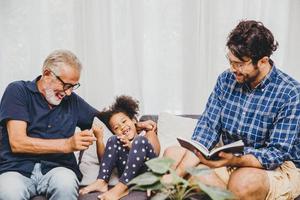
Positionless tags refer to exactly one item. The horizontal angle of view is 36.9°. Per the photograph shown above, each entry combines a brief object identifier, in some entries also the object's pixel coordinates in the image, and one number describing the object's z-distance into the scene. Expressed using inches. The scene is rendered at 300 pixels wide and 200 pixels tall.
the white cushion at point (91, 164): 91.7
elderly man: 82.2
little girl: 85.0
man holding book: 79.4
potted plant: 52.6
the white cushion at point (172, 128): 100.0
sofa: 96.3
